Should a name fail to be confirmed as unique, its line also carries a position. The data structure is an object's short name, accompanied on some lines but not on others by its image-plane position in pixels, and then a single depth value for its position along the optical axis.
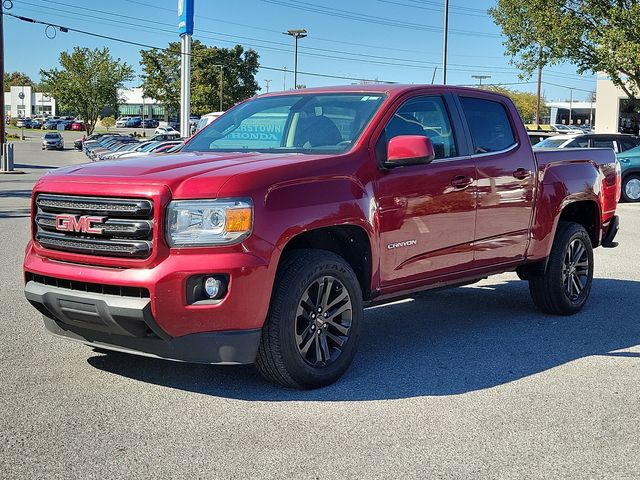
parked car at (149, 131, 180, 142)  42.06
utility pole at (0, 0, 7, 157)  33.56
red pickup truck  4.57
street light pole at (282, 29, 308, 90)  51.69
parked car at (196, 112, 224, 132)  33.28
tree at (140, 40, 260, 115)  81.25
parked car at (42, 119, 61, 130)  103.62
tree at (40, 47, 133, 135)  72.19
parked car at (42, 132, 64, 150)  58.88
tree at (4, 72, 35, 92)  172.00
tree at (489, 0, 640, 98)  26.14
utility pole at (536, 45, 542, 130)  59.97
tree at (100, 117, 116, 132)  95.12
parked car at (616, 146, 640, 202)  20.78
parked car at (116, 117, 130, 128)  113.00
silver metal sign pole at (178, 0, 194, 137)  39.25
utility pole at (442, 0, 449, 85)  34.97
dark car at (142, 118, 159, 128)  106.56
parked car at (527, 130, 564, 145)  25.03
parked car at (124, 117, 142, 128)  109.44
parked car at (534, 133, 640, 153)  21.06
